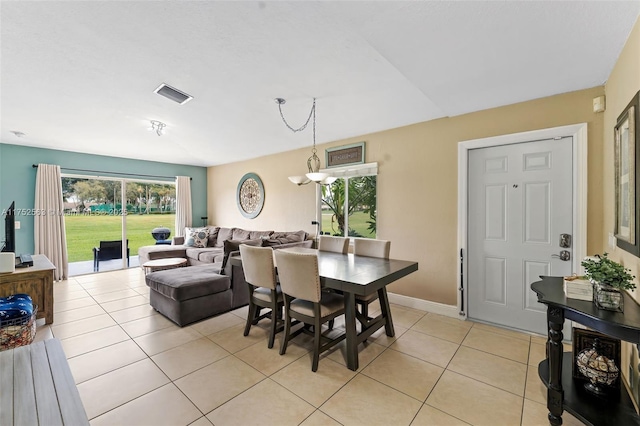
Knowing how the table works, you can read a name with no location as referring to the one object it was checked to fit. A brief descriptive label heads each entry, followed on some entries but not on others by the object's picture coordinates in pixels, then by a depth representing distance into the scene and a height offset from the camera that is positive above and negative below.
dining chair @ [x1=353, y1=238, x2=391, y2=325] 2.79 -0.50
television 3.26 -0.23
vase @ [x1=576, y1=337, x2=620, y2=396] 1.69 -1.04
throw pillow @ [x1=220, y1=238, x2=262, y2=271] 3.53 -0.44
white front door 2.71 -0.18
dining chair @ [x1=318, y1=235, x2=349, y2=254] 3.58 -0.46
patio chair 5.53 -0.82
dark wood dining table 2.14 -0.57
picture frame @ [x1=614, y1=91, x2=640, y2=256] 1.58 +0.20
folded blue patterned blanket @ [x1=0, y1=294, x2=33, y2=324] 2.42 -0.88
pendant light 3.10 +0.43
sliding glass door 5.43 -0.16
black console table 1.42 -1.01
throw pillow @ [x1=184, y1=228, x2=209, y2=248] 6.08 -0.60
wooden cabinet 2.98 -0.82
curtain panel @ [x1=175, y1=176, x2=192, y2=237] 6.74 +0.22
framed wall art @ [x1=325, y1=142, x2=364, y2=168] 4.20 +0.89
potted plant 1.48 -0.42
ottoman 3.09 -0.99
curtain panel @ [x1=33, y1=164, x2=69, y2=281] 4.86 -0.13
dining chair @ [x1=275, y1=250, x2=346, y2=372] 2.24 -0.80
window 4.15 +0.11
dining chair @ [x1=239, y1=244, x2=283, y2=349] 2.55 -0.70
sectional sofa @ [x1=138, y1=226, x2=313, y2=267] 4.27 -0.67
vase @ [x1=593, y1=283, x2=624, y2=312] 1.48 -0.50
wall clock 5.88 +0.36
